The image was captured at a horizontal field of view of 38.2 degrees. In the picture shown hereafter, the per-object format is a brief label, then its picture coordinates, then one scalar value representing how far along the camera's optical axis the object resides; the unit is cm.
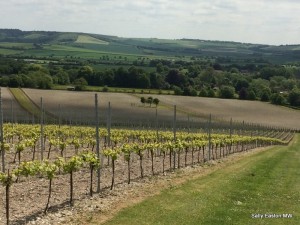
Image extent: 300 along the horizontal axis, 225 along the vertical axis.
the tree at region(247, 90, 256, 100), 13323
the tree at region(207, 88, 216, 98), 13309
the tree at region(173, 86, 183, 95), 12951
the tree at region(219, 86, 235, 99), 13475
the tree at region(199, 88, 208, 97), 13146
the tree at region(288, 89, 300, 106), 12688
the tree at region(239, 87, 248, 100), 13504
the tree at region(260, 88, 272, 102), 13212
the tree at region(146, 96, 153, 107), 10168
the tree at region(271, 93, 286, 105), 12636
